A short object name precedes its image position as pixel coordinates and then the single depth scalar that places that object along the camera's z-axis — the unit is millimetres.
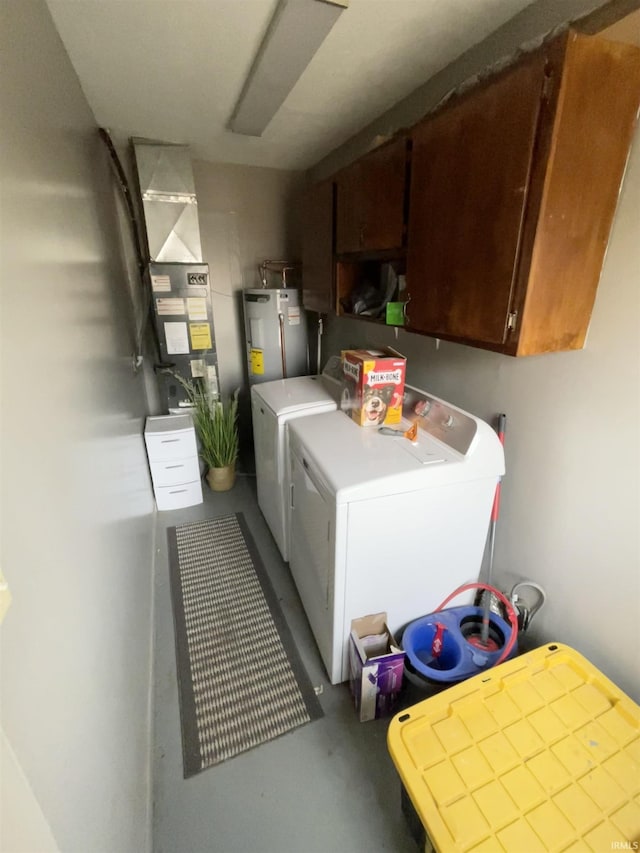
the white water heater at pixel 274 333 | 2977
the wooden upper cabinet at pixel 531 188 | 945
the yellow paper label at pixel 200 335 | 2912
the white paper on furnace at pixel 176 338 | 2855
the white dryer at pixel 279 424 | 1964
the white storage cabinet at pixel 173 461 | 2666
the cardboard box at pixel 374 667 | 1379
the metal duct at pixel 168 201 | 2520
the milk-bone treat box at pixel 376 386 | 1720
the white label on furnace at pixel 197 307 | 2838
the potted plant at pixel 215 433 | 2928
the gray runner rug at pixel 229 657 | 1443
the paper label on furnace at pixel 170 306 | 2774
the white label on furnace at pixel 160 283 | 2713
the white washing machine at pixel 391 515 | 1338
